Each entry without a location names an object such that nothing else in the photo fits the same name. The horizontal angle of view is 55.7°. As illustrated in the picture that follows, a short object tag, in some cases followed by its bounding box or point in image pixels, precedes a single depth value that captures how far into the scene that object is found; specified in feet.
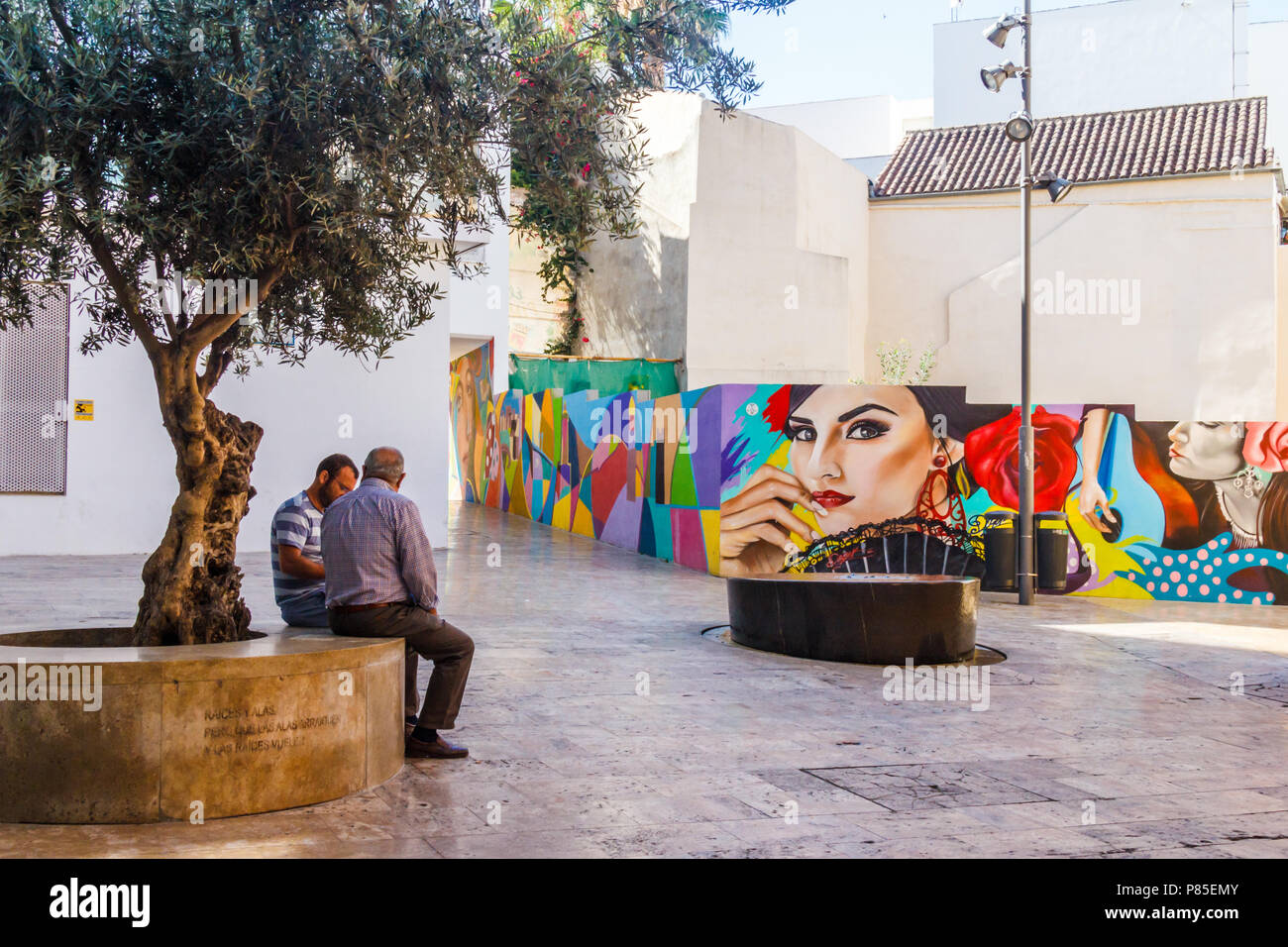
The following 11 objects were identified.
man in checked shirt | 19.31
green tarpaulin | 80.53
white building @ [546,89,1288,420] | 83.30
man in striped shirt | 22.22
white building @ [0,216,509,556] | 51.34
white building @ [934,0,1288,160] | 104.78
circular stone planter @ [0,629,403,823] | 16.08
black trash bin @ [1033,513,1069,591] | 47.52
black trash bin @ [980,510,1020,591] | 48.21
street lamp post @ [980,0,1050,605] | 47.50
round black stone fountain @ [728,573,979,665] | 31.81
